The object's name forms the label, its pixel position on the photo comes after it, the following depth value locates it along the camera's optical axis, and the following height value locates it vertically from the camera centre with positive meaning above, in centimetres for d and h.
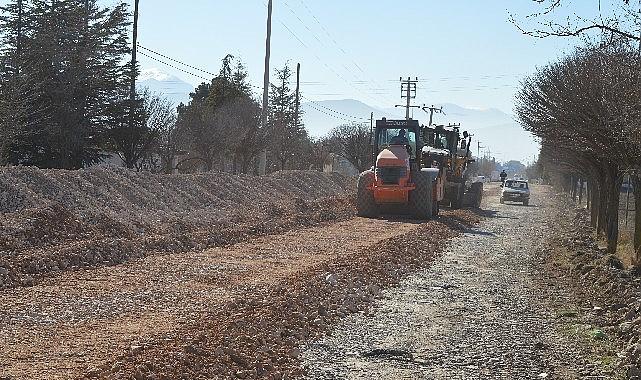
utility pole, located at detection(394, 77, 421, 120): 8800 +861
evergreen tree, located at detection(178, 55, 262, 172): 4491 +190
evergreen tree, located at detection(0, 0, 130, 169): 3244 +314
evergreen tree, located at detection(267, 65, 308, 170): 5696 +229
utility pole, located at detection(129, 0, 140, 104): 3703 +475
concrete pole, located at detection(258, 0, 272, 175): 4194 +507
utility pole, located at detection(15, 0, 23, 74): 3120 +468
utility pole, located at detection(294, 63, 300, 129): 6094 +603
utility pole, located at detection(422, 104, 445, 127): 8906 +690
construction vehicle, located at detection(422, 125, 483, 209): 3481 +99
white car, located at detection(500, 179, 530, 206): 5462 -57
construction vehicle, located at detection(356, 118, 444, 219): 2919 -11
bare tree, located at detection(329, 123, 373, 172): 6681 +210
